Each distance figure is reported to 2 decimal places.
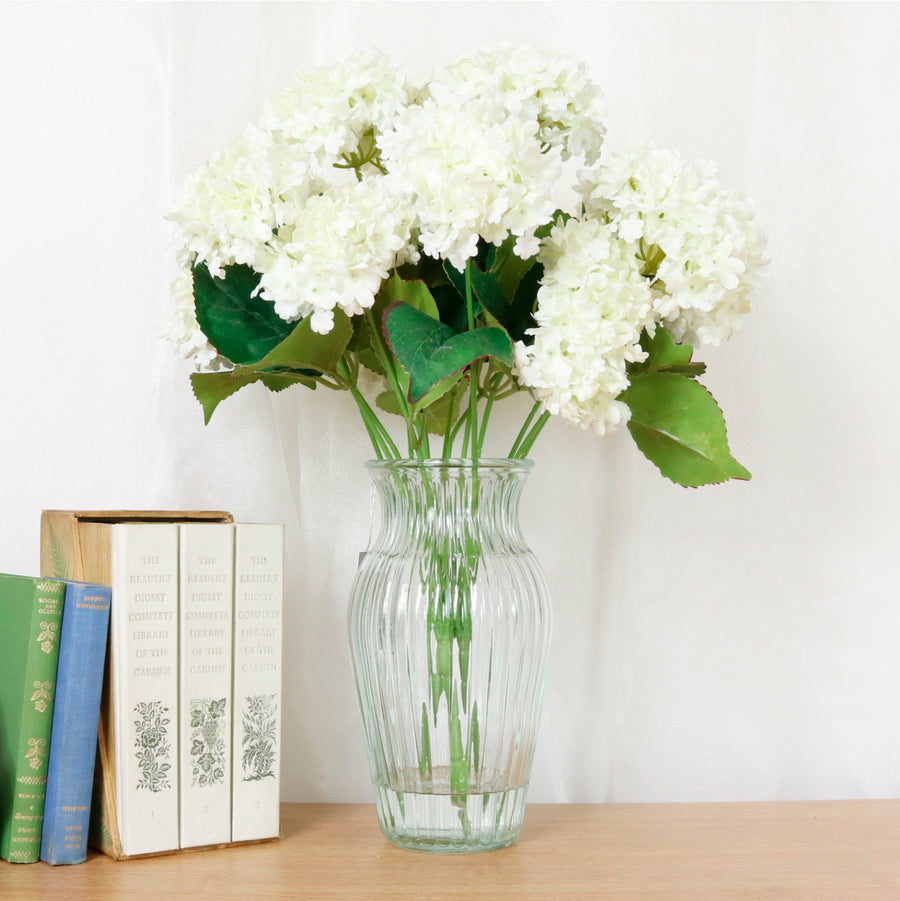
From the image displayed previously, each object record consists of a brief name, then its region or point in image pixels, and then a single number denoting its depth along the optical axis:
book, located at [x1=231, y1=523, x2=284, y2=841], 0.84
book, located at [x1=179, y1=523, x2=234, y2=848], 0.81
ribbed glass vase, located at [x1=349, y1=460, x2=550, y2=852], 0.82
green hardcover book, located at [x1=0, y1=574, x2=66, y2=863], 0.78
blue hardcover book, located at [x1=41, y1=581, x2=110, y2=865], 0.78
